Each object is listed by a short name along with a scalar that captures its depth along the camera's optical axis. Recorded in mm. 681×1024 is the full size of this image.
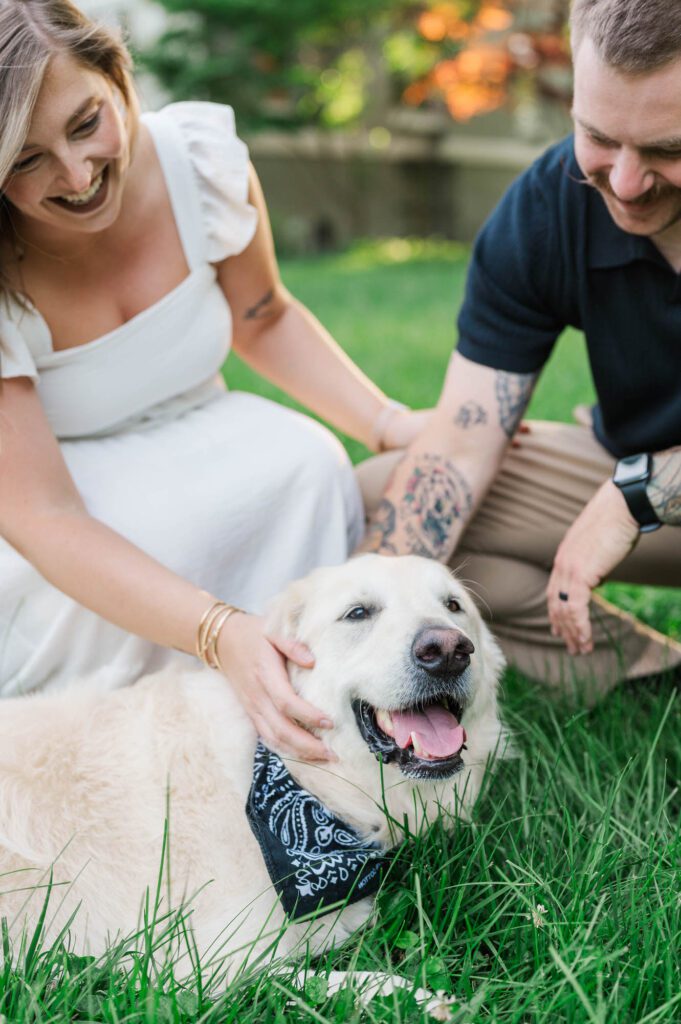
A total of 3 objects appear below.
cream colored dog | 1967
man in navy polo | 2111
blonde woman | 2293
